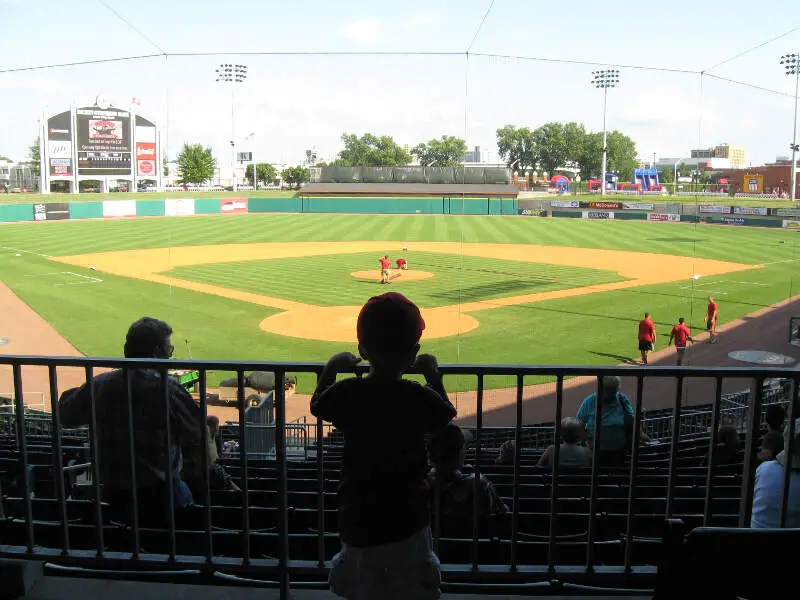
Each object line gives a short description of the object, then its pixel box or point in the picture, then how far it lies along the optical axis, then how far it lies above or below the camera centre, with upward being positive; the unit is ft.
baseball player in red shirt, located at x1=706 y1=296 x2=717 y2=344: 65.21 -11.21
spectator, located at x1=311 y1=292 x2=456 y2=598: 8.28 -3.02
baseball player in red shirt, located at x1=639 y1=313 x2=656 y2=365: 57.16 -11.05
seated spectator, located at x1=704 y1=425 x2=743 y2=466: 18.88 -6.63
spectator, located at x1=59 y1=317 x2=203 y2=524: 11.34 -3.69
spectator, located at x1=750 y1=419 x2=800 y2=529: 10.84 -4.47
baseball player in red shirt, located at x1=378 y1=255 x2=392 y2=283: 97.86 -10.03
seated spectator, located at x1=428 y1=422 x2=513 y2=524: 9.66 -4.18
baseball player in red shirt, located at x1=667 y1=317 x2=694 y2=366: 56.85 -10.83
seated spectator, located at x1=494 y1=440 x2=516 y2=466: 20.07 -7.34
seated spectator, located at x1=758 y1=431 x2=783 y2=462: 14.79 -5.07
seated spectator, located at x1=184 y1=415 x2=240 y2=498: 13.94 -5.71
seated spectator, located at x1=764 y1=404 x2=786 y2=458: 17.21 -5.23
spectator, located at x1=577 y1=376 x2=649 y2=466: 20.01 -6.49
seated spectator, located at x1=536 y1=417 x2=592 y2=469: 17.44 -6.23
